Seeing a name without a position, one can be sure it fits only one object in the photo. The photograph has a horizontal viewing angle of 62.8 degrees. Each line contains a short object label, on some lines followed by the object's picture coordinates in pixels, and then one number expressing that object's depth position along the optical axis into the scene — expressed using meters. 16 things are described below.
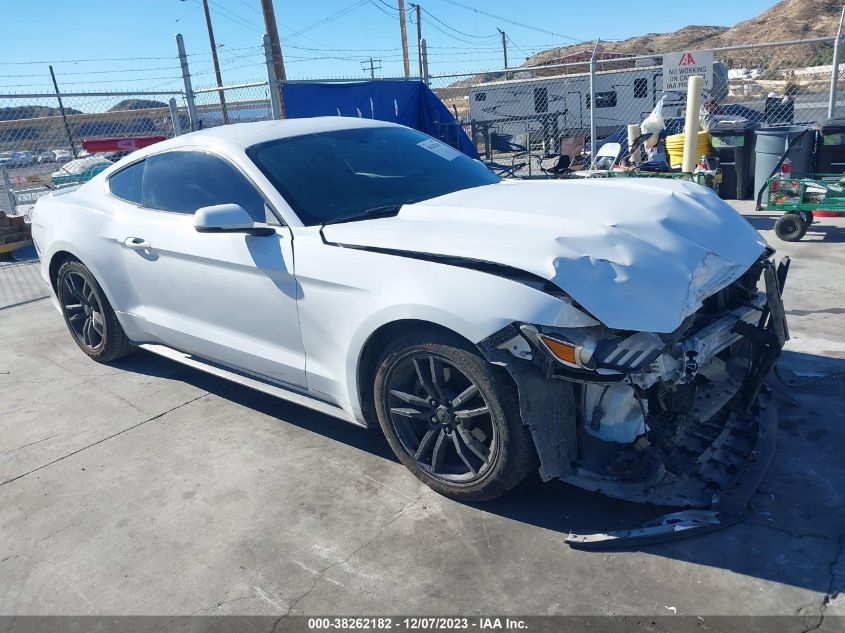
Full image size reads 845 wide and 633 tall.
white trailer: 21.19
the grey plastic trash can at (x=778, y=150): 8.41
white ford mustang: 2.70
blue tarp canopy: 9.25
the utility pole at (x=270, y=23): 11.80
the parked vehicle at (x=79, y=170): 14.86
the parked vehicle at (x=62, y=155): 14.19
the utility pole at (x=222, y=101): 11.10
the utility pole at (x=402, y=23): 33.80
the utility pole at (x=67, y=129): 9.57
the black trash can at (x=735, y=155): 9.58
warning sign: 9.98
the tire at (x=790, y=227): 7.40
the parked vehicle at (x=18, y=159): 12.67
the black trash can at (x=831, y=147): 8.22
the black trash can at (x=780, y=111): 13.81
